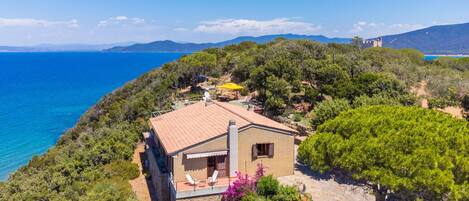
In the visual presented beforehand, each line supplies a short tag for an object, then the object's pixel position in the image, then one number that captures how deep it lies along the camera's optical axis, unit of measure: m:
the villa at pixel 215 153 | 15.78
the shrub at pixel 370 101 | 25.78
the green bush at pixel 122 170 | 20.06
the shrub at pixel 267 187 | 14.63
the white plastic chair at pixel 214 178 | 15.70
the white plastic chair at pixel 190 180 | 15.41
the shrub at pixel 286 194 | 14.22
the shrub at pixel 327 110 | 22.89
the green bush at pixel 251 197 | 14.23
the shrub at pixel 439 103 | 36.81
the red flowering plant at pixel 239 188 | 14.94
